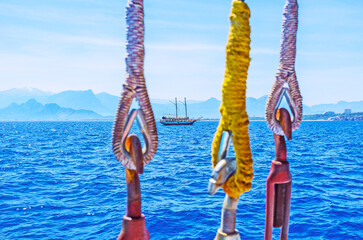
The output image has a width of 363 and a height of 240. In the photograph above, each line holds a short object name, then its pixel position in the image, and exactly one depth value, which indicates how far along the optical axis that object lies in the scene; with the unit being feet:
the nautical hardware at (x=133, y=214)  8.18
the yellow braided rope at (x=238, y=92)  8.78
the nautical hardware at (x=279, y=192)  10.77
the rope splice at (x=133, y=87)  7.83
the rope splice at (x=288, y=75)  10.50
